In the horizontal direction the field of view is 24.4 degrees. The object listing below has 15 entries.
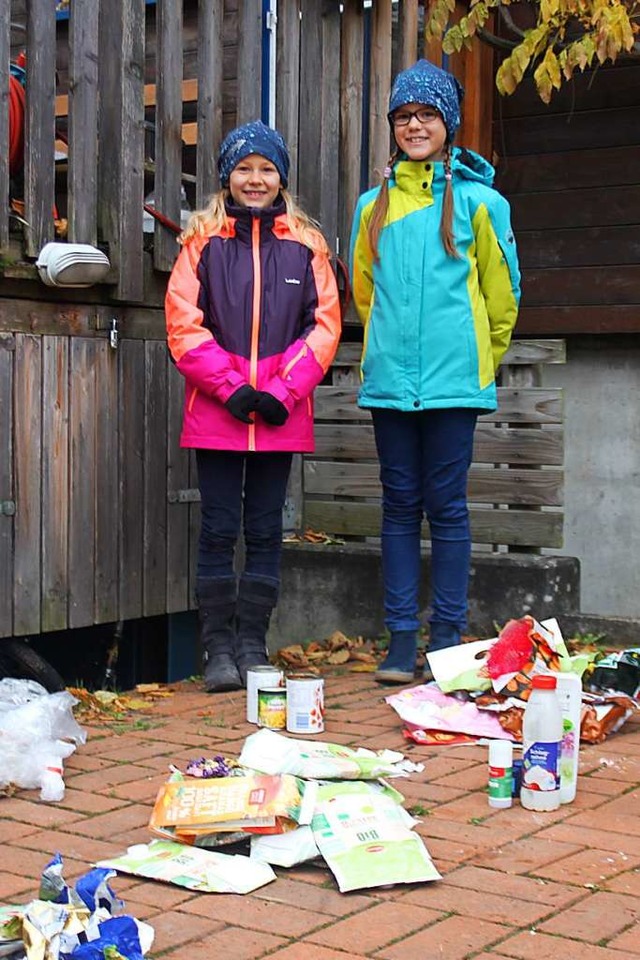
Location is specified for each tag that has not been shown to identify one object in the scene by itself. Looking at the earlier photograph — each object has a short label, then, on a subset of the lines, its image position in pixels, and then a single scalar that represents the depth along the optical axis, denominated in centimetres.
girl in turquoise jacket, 541
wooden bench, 636
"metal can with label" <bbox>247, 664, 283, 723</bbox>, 479
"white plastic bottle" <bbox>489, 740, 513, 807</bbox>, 387
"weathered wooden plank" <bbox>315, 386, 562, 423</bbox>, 635
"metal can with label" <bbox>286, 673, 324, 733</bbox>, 466
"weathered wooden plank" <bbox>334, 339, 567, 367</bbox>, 647
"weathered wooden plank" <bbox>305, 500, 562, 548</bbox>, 636
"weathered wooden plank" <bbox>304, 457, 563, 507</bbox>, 637
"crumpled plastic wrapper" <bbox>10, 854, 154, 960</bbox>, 269
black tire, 584
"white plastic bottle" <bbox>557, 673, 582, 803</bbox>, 394
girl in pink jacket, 531
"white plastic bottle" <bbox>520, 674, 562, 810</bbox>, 384
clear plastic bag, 407
